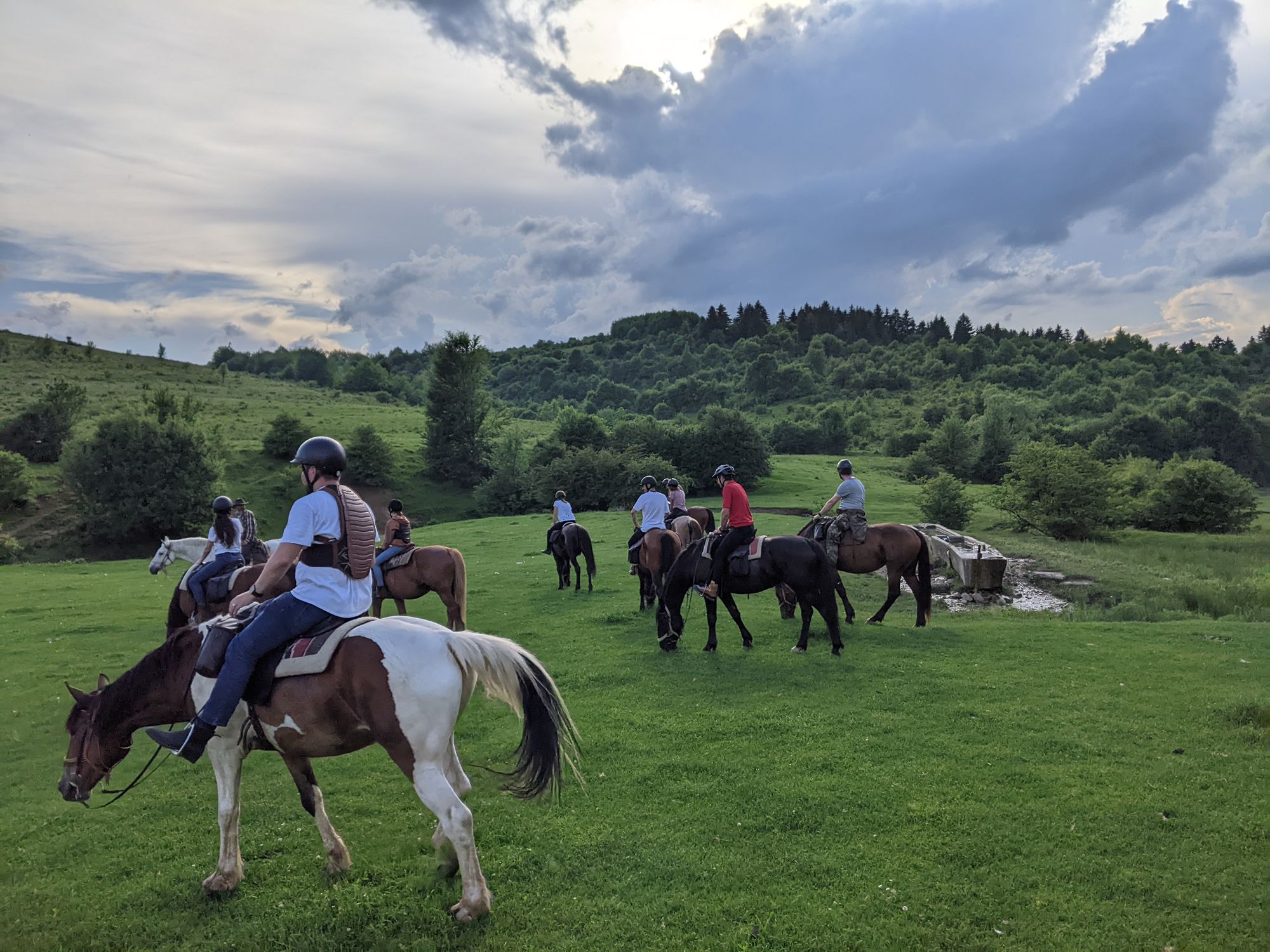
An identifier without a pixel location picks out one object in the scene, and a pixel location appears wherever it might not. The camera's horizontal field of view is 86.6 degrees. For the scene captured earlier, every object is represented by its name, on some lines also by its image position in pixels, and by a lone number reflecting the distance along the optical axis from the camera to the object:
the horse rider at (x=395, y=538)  13.14
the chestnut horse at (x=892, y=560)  13.22
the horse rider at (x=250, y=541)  11.91
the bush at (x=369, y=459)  53.41
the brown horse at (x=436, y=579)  12.80
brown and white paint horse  4.61
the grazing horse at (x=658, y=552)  14.11
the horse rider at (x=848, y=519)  13.05
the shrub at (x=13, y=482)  39.44
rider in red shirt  11.23
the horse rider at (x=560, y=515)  18.14
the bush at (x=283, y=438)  54.03
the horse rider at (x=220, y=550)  11.16
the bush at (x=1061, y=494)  30.38
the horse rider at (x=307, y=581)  4.76
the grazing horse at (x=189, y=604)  10.91
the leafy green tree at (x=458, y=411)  59.66
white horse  13.30
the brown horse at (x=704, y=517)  18.22
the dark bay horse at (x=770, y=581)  11.08
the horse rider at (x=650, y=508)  14.41
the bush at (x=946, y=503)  31.67
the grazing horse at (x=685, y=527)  15.66
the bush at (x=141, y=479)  39.16
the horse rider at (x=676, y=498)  16.70
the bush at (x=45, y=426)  48.47
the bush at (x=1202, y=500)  35.41
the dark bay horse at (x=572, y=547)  17.50
